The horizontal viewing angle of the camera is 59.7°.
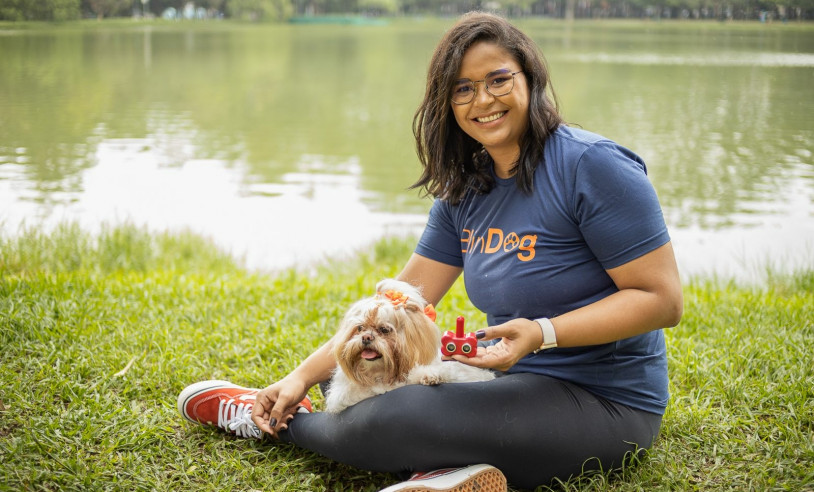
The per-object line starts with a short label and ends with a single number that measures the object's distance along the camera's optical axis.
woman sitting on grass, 2.04
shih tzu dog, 2.16
